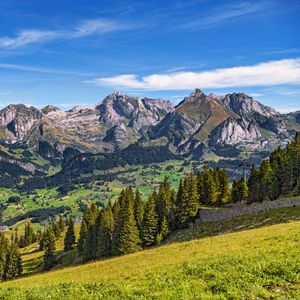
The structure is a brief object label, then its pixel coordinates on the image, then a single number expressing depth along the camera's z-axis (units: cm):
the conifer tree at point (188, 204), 9500
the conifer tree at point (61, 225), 19265
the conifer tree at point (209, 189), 10325
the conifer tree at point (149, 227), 9290
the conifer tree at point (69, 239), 14212
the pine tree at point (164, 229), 9325
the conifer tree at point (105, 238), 9198
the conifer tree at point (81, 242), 11181
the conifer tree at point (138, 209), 9988
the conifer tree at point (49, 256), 11625
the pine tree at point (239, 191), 10050
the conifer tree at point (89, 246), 9810
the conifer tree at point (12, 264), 12031
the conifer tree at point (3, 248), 12387
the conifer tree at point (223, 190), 10306
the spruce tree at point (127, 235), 8544
